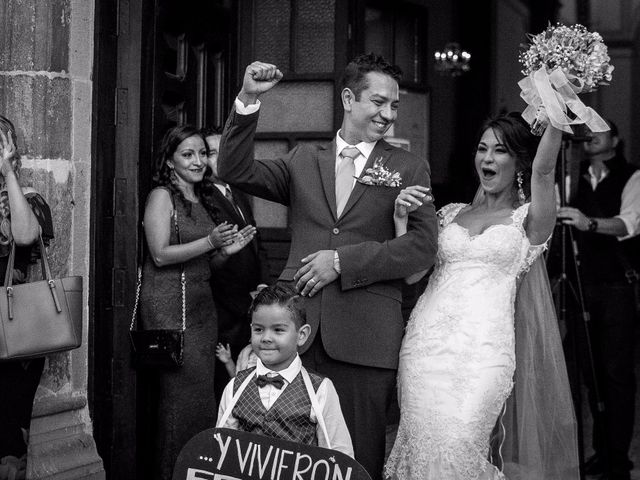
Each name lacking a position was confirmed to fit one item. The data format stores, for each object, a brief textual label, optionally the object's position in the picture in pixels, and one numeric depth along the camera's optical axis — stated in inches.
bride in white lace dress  159.8
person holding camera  235.6
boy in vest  141.3
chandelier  357.7
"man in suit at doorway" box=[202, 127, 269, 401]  210.1
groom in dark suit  152.6
